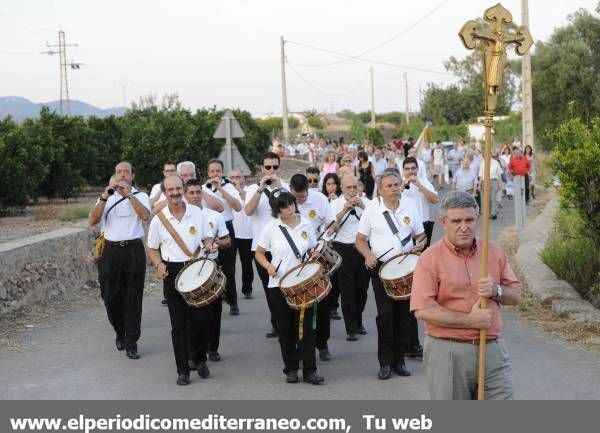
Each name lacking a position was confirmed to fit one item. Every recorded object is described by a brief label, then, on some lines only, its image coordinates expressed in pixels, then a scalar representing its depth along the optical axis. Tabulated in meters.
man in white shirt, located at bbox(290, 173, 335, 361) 10.59
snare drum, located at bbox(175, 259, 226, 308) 8.85
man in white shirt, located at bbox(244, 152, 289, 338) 11.28
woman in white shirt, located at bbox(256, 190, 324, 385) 8.91
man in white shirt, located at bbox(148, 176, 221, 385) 9.09
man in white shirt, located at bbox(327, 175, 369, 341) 10.83
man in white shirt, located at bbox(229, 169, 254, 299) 12.87
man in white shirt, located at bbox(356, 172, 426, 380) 9.07
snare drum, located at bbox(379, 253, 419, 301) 8.77
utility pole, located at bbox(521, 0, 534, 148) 26.34
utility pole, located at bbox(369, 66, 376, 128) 90.88
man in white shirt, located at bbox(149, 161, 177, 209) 12.52
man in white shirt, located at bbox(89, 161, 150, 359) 10.32
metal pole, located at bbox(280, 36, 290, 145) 46.16
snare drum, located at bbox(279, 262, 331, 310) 8.70
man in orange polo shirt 5.54
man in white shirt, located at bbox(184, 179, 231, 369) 9.49
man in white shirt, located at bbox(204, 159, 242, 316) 12.27
